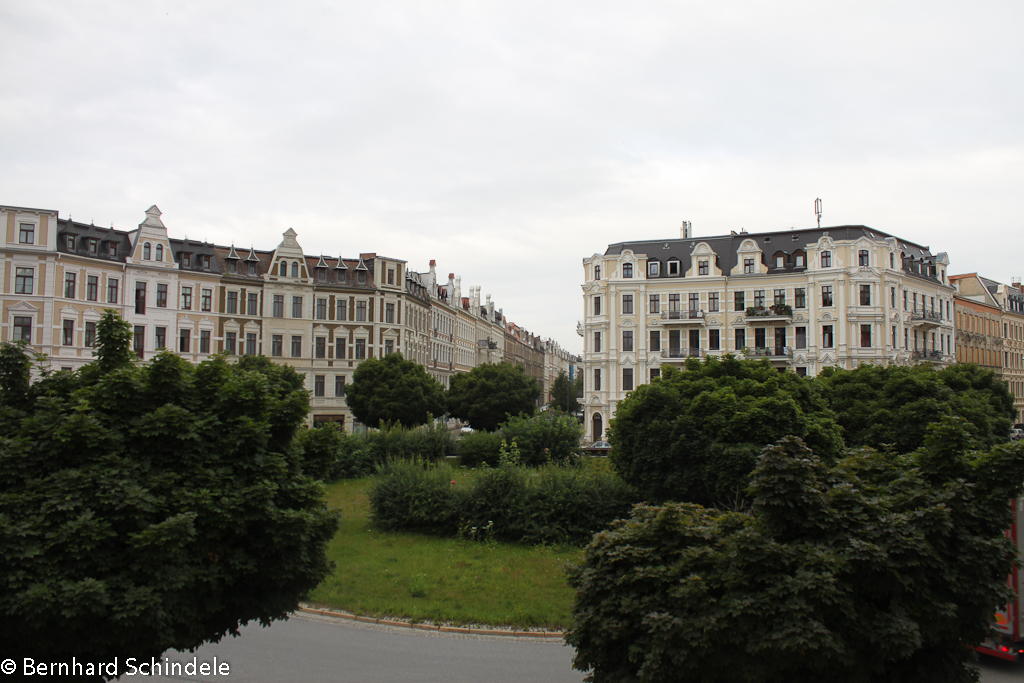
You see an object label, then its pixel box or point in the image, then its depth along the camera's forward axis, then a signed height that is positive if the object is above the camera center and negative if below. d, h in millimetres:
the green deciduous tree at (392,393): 44219 +459
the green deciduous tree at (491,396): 49094 +380
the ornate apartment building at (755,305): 51312 +7719
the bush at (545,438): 31969 -1694
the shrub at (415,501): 21688 -3205
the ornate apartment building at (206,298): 43750 +7494
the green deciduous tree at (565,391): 109838 +1846
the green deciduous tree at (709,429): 17938 -691
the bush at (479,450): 35062 -2491
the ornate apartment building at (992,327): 70438 +8770
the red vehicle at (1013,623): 12297 -3887
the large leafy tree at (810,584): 7348 -2034
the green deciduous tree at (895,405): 22312 +34
